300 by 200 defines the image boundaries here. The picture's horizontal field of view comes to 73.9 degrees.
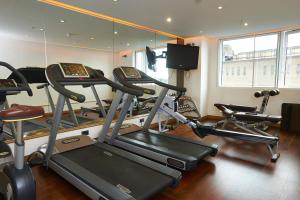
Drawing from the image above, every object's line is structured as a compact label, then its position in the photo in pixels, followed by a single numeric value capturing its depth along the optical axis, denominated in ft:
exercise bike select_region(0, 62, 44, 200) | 3.96
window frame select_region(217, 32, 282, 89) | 16.58
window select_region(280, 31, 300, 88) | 16.07
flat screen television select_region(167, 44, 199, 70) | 17.62
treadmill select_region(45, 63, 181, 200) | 6.02
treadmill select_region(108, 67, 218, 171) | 8.49
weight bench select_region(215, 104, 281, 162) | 12.46
